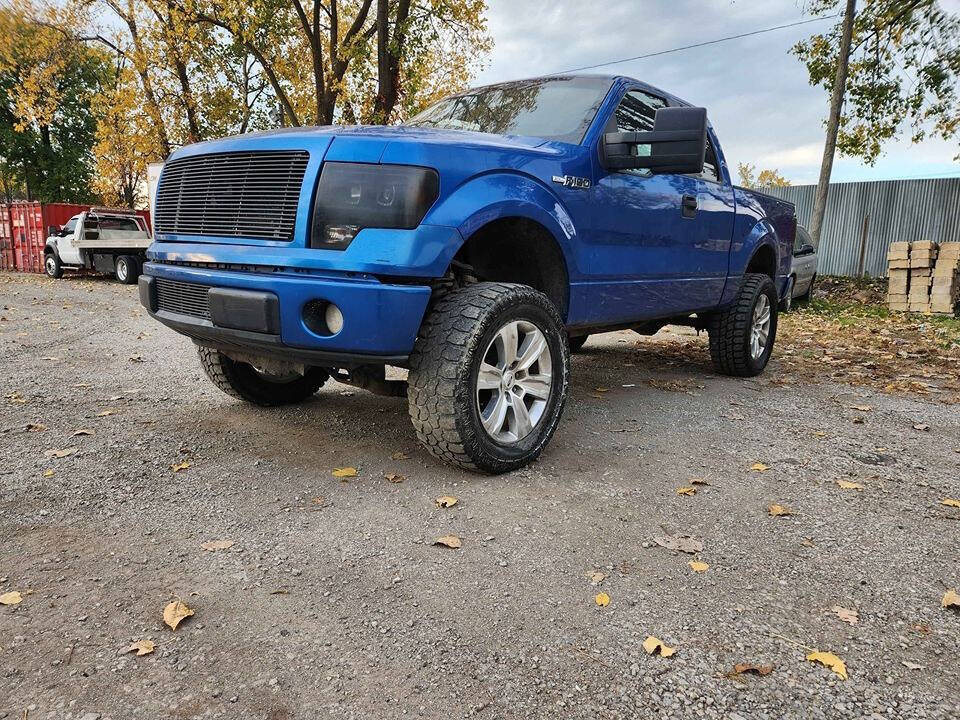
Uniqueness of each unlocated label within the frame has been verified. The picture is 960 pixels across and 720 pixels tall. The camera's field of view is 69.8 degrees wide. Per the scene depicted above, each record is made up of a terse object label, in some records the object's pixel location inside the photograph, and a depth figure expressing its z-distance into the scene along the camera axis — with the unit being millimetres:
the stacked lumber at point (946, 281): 11484
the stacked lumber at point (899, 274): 12031
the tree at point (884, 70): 16047
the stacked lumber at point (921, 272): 11766
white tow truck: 17031
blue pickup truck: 2787
